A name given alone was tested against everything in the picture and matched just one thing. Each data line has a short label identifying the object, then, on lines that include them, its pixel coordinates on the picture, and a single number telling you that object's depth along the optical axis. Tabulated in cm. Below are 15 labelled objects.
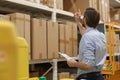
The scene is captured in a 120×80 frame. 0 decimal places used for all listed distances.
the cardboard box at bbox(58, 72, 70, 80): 342
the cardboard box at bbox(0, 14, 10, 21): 245
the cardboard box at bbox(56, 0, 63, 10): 359
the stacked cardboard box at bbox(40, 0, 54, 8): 324
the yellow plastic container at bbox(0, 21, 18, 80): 54
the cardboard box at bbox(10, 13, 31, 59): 257
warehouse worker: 220
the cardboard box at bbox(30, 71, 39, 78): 334
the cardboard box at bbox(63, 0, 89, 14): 439
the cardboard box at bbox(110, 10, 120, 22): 672
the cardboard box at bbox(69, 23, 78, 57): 370
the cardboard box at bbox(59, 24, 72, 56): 341
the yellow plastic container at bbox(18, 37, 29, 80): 105
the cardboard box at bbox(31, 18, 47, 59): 285
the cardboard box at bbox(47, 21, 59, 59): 312
